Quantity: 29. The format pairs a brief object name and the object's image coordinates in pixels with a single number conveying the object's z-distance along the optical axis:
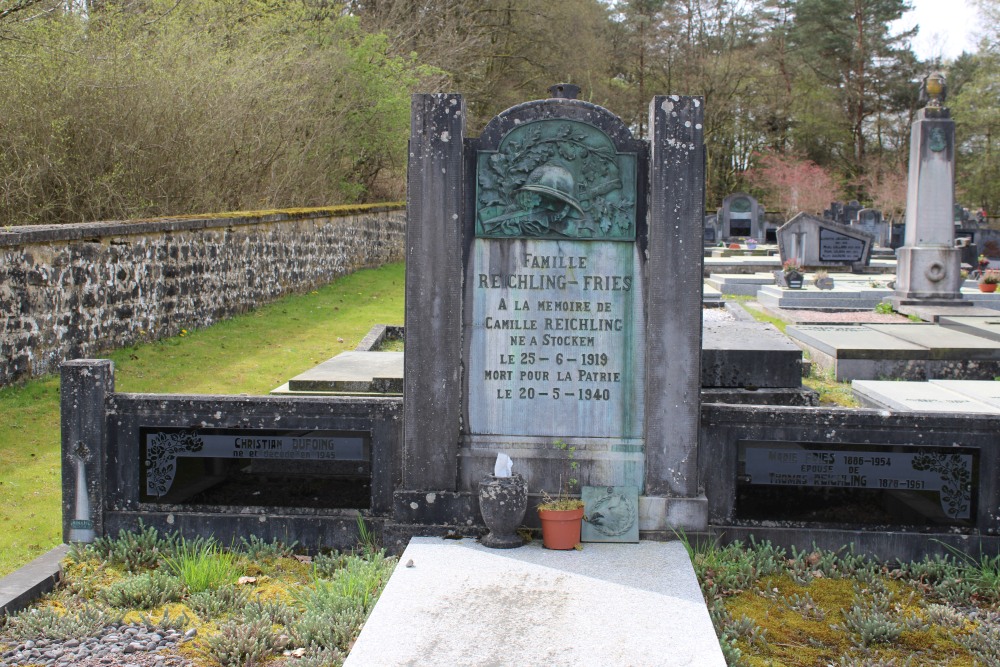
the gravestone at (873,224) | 31.08
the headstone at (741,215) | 34.31
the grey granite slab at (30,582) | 4.34
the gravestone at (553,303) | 4.92
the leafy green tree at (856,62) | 45.31
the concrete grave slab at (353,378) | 7.52
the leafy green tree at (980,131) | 41.75
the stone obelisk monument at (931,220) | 15.18
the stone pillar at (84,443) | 5.09
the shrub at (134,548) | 4.96
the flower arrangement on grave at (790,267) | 16.80
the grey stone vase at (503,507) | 4.70
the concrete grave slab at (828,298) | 15.66
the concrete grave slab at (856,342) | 9.95
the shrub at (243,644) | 3.88
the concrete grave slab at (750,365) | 7.73
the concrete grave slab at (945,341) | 10.01
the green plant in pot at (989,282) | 16.38
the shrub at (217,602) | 4.34
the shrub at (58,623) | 4.06
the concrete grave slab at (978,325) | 11.33
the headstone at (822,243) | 20.42
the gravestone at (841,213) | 34.22
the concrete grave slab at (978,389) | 7.29
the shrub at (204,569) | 4.59
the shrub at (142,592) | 4.43
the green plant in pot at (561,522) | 4.71
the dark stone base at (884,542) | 4.96
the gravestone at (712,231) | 33.37
